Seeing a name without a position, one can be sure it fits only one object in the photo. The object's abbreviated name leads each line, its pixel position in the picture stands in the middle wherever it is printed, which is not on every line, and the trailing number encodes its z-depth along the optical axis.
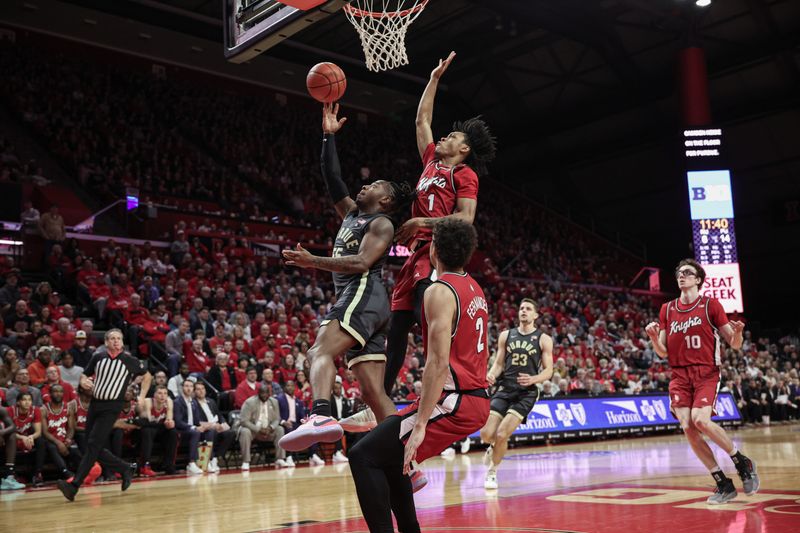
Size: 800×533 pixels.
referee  8.59
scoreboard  20.16
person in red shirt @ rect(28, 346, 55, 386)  11.00
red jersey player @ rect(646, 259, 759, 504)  6.66
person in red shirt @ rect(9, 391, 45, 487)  10.22
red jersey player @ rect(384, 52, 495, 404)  5.13
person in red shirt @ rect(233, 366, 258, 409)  12.47
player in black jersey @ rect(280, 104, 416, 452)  4.79
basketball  5.74
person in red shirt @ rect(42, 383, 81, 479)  10.42
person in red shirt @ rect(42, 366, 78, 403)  10.80
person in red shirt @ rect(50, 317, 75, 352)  12.35
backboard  6.98
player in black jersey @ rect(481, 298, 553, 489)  8.39
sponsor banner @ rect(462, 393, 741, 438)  15.45
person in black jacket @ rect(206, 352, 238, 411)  12.69
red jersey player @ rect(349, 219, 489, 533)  3.79
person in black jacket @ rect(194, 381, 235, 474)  11.75
